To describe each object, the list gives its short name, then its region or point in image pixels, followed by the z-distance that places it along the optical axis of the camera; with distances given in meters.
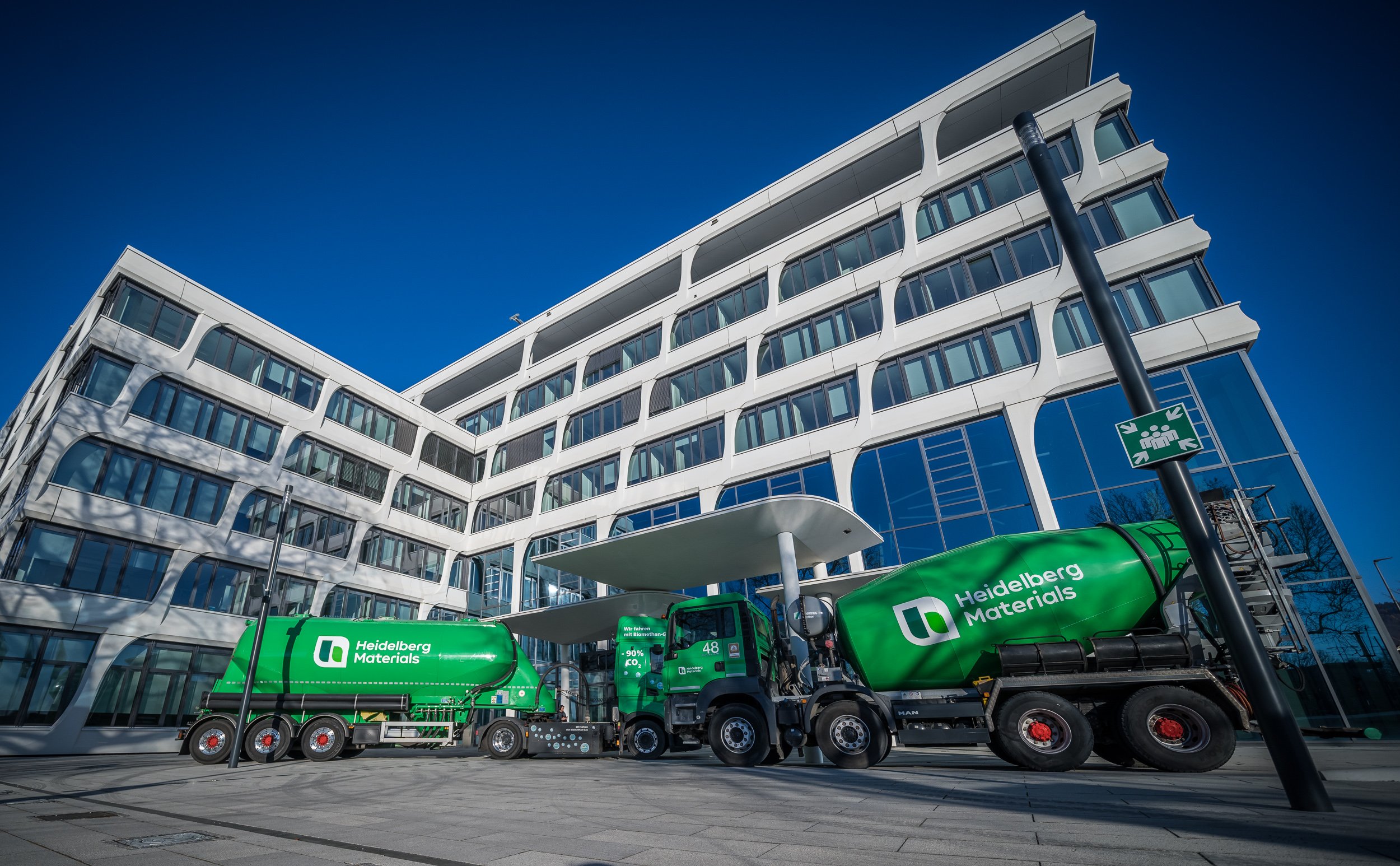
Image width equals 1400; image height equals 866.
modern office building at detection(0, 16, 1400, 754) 17.91
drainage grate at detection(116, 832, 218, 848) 5.02
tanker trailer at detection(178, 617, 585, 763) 15.62
